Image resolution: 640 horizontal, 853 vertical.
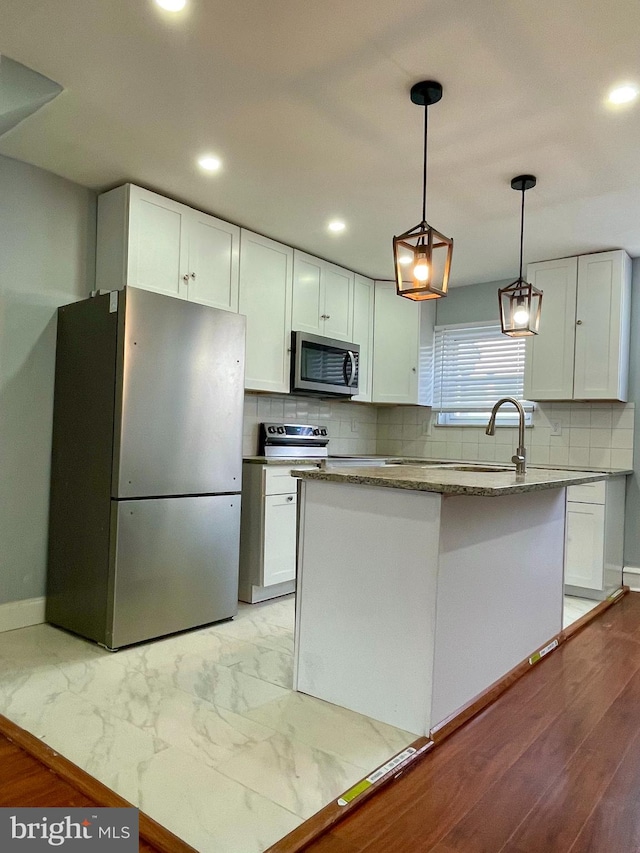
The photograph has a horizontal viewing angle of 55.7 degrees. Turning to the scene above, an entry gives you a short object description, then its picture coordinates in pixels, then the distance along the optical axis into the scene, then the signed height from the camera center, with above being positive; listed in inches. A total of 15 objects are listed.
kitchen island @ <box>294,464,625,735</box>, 80.7 -22.8
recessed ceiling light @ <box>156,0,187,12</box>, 75.0 +51.9
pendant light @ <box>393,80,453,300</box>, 84.2 +23.7
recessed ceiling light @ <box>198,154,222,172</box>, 116.3 +50.7
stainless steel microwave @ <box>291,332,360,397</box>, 167.0 +17.5
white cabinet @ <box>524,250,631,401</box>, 163.3 +29.0
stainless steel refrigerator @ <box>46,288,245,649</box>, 110.9 -9.0
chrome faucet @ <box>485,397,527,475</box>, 109.3 -3.4
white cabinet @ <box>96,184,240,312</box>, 126.5 +38.4
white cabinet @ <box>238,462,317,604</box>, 143.6 -25.5
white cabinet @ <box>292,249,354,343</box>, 170.4 +38.0
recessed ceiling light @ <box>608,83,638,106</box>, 90.5 +52.1
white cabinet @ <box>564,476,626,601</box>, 154.1 -26.8
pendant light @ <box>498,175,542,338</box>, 110.0 +22.9
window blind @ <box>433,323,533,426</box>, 193.5 +19.7
